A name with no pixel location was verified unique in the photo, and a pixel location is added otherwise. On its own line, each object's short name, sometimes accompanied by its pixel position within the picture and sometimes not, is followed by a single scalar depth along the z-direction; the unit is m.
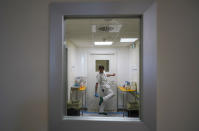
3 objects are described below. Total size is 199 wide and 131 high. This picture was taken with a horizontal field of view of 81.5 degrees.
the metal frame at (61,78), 0.70
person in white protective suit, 3.29
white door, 4.21
